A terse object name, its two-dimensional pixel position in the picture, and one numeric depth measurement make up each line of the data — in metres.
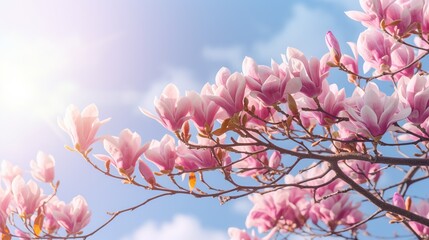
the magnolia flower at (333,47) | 2.00
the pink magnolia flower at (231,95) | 1.76
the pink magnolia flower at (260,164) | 2.56
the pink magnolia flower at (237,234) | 3.03
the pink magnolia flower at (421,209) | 2.68
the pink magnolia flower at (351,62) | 2.26
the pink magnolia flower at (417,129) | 1.97
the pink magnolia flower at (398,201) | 2.23
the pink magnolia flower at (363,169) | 2.85
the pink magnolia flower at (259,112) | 1.95
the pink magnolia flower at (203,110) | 1.83
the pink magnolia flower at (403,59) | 2.27
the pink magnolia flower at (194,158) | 2.00
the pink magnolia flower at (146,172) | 2.01
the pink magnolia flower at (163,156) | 1.98
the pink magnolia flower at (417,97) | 1.74
